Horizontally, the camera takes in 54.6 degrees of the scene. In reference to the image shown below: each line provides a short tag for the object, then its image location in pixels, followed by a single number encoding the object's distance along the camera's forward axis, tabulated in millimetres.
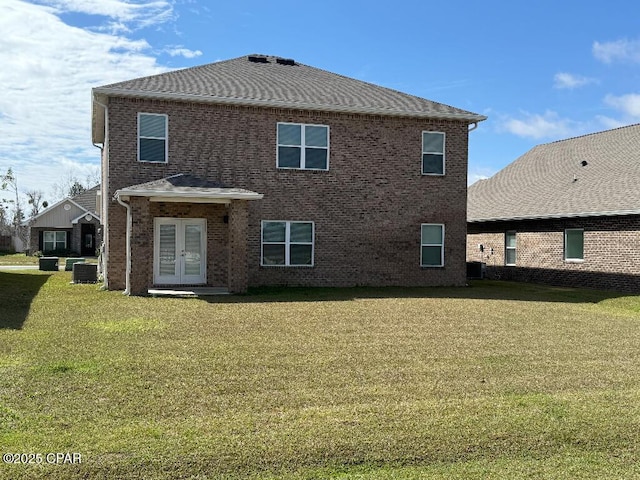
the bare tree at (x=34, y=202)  77119
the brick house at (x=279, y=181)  17578
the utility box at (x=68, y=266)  29281
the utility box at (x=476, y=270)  24938
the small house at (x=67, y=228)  48156
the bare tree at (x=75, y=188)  83750
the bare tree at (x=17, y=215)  75544
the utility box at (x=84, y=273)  20266
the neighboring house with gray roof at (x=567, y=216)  20109
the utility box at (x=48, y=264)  29031
